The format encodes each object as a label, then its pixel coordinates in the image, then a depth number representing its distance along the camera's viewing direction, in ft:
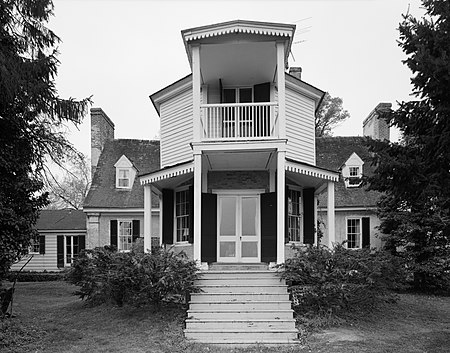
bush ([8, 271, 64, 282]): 78.54
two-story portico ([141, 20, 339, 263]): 42.93
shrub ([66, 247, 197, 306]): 36.29
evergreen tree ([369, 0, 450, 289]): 28.17
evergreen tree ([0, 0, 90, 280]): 34.91
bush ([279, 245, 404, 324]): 36.11
